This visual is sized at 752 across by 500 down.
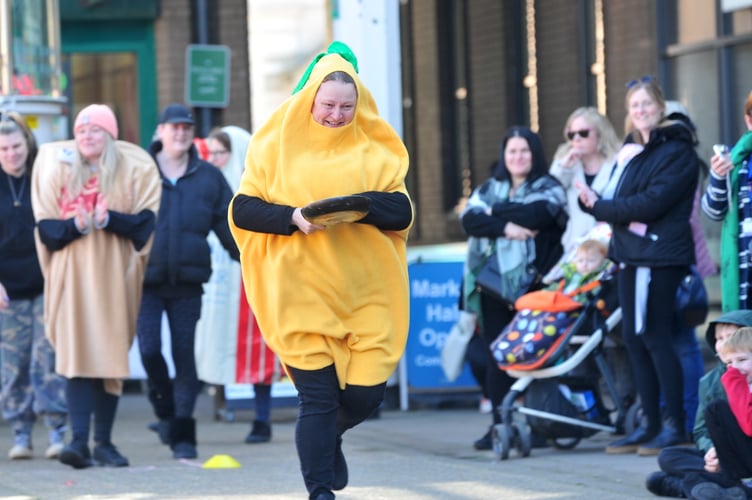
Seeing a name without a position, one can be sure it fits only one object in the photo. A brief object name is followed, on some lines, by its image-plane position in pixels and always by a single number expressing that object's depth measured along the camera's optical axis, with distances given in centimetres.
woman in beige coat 1737
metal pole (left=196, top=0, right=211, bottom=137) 3384
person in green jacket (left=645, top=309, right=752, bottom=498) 1432
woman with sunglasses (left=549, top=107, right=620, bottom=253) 1886
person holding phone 1580
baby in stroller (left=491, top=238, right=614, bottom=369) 1777
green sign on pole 2878
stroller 1780
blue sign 2331
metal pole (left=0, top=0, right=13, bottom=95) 2437
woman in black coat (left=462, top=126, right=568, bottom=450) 1845
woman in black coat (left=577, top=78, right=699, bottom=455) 1733
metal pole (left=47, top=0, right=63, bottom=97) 2498
